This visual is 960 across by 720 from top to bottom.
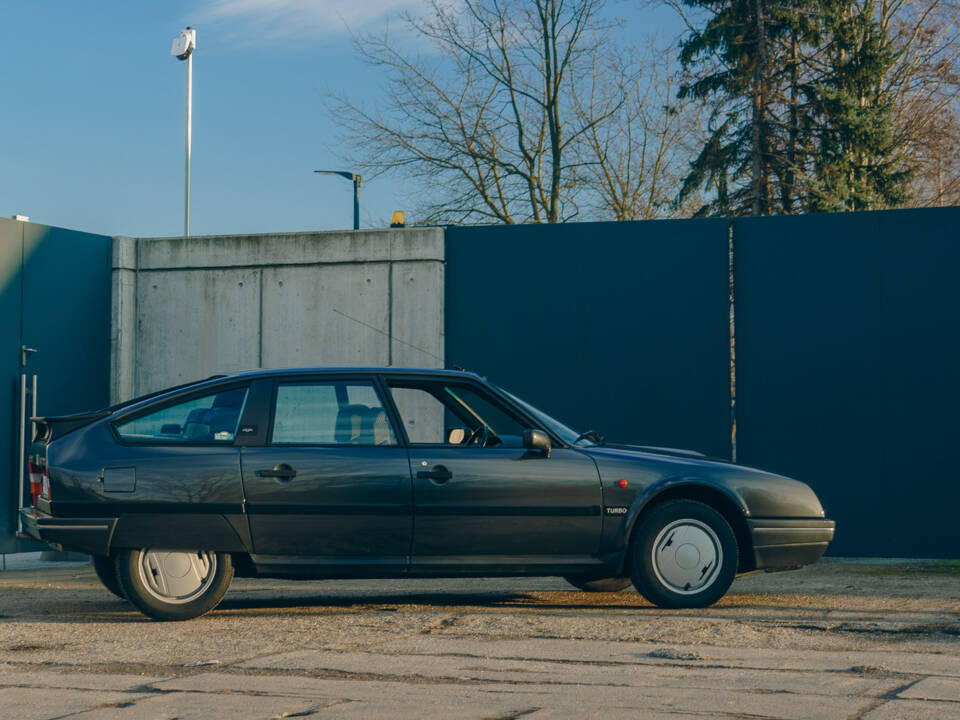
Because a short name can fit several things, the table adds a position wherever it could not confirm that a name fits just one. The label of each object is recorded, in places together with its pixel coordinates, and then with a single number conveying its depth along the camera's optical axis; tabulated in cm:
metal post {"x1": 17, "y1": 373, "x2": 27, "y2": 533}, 1291
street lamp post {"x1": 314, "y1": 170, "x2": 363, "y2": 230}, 2370
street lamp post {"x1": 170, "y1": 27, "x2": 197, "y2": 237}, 2673
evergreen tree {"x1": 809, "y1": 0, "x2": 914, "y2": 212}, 2692
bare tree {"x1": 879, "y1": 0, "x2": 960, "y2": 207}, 2961
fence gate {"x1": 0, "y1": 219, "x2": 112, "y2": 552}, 1297
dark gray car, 732
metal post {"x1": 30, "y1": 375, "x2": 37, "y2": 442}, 1308
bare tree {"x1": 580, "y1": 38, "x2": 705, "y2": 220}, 2889
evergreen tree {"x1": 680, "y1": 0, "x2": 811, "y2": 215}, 2764
